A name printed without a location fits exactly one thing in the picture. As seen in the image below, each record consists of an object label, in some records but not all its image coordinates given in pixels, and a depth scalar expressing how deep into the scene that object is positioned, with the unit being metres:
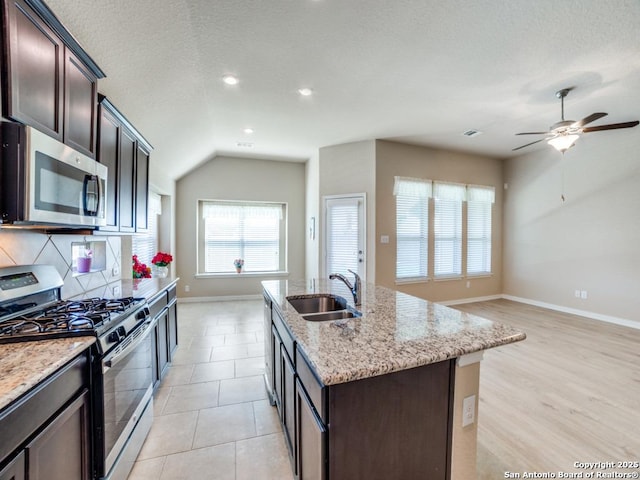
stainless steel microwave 1.13
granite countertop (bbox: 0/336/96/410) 0.84
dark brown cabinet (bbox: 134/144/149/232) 2.56
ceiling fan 2.97
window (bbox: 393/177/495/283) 4.91
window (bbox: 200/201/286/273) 5.64
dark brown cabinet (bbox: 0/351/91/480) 0.82
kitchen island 1.04
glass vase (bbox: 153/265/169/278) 3.86
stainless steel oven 1.28
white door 4.69
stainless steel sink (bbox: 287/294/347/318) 2.11
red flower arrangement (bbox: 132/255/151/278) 3.26
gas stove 1.24
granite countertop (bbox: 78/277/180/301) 2.15
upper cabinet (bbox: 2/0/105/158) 1.16
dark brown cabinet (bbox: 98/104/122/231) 1.88
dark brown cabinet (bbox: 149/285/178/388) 2.22
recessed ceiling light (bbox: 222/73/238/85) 2.75
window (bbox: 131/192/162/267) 4.11
